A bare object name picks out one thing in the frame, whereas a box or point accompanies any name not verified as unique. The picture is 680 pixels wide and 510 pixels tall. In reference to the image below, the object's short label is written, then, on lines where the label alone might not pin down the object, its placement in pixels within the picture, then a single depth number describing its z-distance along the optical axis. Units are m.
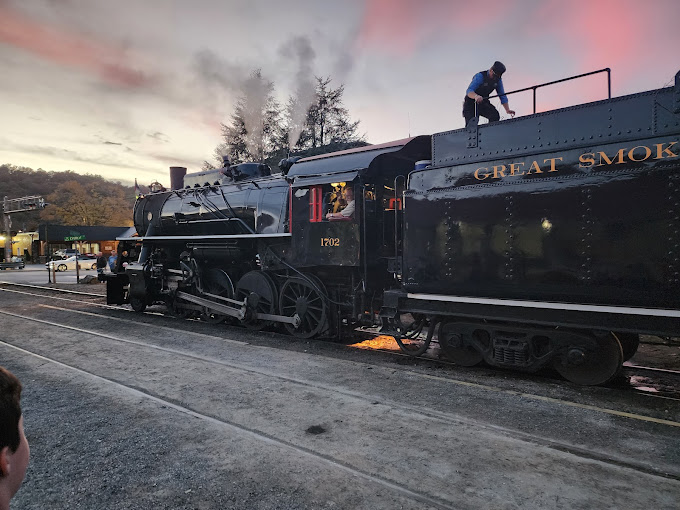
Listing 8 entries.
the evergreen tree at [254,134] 36.81
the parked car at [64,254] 45.36
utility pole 41.81
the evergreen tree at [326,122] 35.84
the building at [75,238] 54.88
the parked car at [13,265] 39.99
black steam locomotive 4.66
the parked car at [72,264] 36.62
